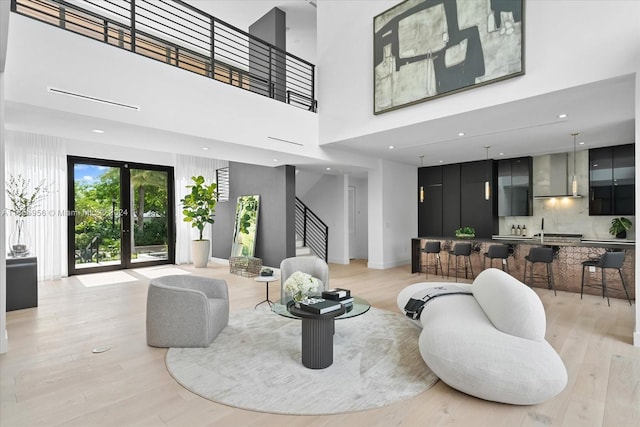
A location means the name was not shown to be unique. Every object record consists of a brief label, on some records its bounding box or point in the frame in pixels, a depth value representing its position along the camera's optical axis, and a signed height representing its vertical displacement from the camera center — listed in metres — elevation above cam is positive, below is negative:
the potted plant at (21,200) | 6.47 +0.28
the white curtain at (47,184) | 7.04 +0.59
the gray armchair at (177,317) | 3.63 -1.10
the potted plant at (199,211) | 9.29 +0.06
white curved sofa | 2.54 -1.08
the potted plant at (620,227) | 7.33 -0.35
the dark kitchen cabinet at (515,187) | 8.57 +0.61
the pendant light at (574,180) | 6.20 +0.55
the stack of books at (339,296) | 3.79 -0.92
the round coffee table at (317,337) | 3.18 -1.15
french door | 8.16 -0.03
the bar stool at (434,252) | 7.66 -0.89
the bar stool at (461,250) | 7.26 -0.81
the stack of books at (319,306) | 3.20 -0.89
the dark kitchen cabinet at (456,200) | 9.04 +0.32
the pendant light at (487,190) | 7.08 +0.42
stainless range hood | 8.08 +0.79
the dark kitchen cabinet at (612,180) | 7.12 +0.64
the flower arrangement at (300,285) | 3.60 -0.76
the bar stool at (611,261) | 5.32 -0.79
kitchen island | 5.85 -0.90
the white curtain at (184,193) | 9.87 +0.58
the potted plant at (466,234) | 8.03 -0.52
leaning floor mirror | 8.77 -0.35
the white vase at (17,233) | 6.69 -0.37
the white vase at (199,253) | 9.38 -1.07
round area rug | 2.67 -1.43
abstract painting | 4.69 +2.49
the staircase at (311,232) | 10.13 -0.58
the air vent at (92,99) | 4.04 +1.43
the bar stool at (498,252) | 6.77 -0.80
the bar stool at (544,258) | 6.17 -0.84
